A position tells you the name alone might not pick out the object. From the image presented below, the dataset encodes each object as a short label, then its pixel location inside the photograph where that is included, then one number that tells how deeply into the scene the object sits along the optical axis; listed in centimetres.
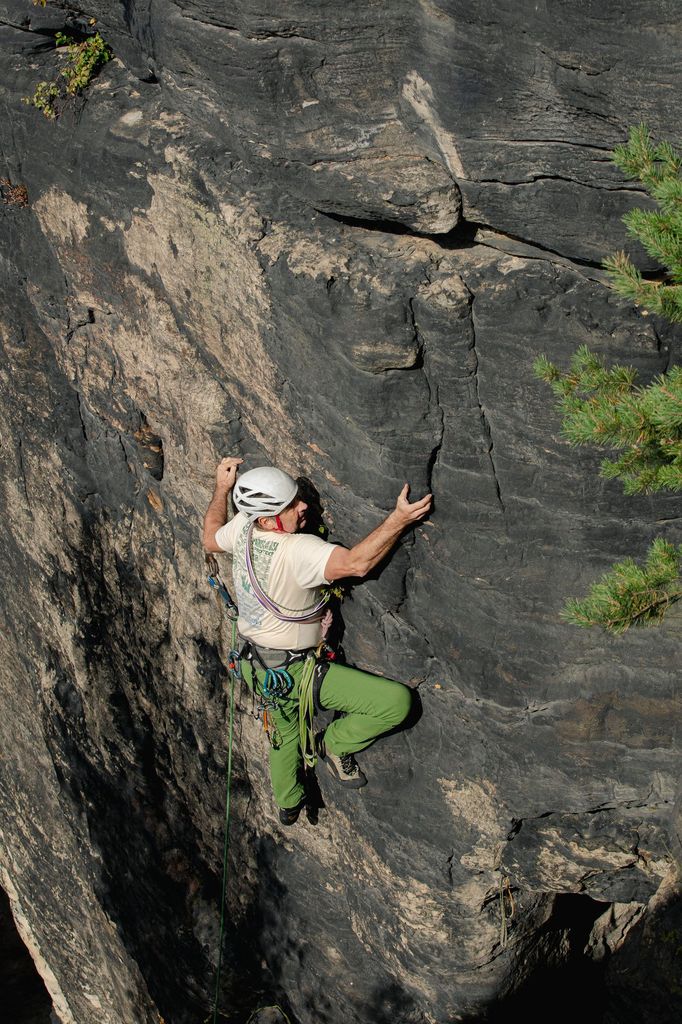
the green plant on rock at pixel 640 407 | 365
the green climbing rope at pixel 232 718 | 687
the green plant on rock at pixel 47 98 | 671
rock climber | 581
